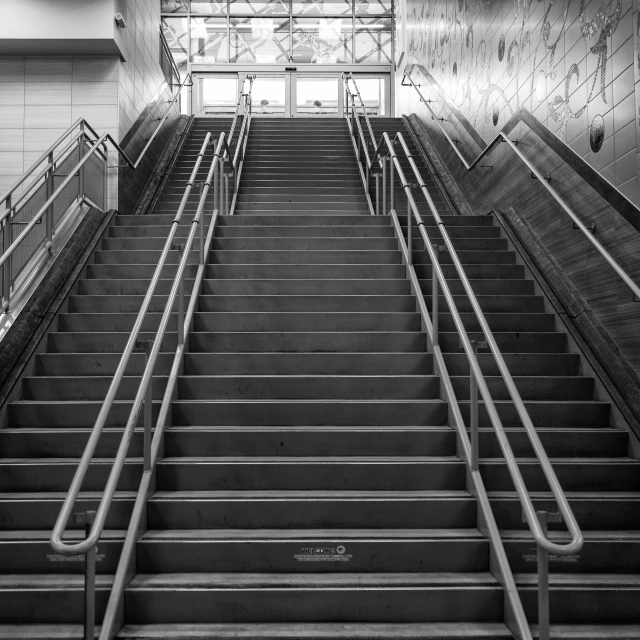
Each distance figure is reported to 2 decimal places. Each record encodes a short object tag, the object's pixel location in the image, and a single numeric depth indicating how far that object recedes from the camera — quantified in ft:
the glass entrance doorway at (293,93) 50.60
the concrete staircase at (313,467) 9.56
